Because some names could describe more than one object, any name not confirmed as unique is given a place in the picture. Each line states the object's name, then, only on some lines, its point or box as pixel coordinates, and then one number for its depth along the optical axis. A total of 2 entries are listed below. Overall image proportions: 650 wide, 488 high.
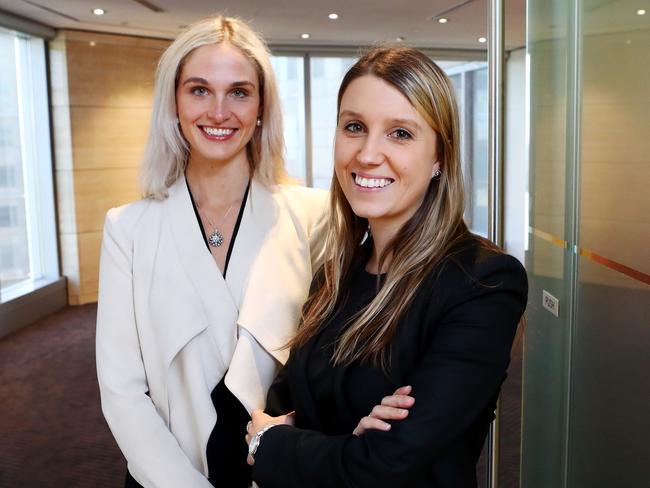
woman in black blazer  1.25
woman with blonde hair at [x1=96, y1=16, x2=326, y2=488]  1.75
